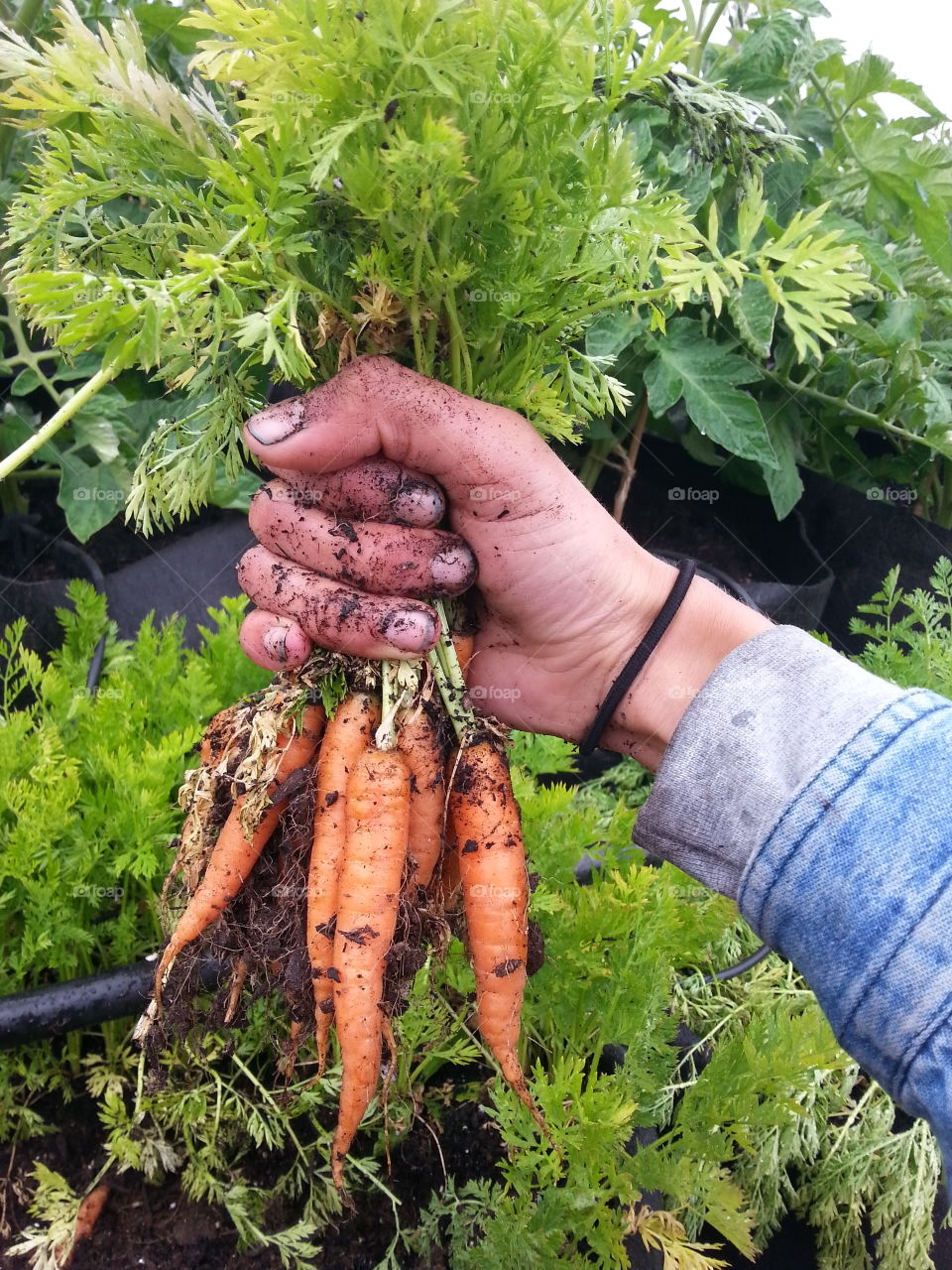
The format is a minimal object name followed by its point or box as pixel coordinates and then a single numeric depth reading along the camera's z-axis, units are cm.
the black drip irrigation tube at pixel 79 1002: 33
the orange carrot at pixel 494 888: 31
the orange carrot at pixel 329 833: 31
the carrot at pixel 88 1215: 34
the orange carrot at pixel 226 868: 32
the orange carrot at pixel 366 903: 30
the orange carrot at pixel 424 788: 31
